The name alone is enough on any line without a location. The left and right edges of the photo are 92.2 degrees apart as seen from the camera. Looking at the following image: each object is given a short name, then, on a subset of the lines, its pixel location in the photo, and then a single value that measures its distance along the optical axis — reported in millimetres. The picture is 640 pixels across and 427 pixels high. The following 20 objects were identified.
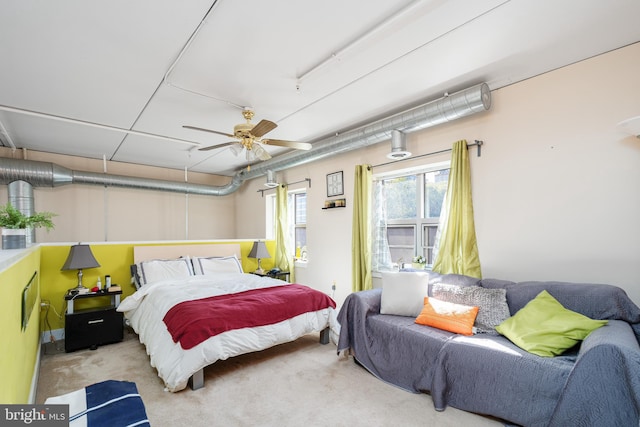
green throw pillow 2031
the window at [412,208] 3670
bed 2547
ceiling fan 2820
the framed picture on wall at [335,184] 4547
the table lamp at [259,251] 5320
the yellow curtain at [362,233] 4020
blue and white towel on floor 1362
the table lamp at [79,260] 3674
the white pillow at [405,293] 2936
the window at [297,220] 5586
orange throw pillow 2520
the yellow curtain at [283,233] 5469
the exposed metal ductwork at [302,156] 2861
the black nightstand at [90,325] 3379
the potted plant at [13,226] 2320
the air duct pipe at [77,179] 4211
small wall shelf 4457
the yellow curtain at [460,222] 3057
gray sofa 1596
